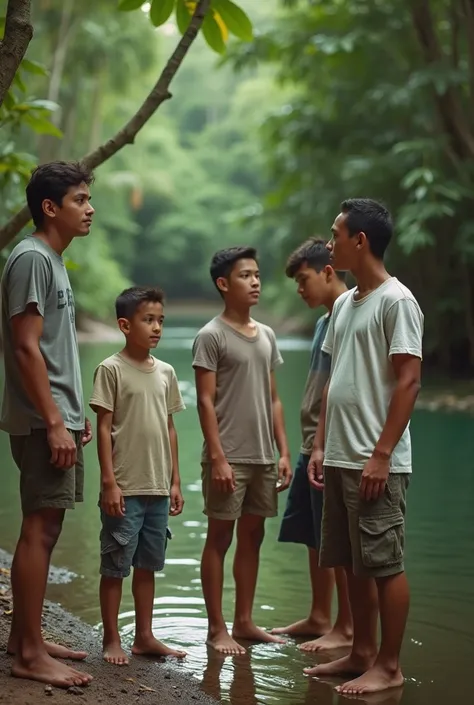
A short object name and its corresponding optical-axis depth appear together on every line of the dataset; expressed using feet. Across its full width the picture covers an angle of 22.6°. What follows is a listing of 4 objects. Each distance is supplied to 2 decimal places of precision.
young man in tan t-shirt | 15.84
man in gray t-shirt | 12.40
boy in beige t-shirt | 14.46
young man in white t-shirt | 13.32
